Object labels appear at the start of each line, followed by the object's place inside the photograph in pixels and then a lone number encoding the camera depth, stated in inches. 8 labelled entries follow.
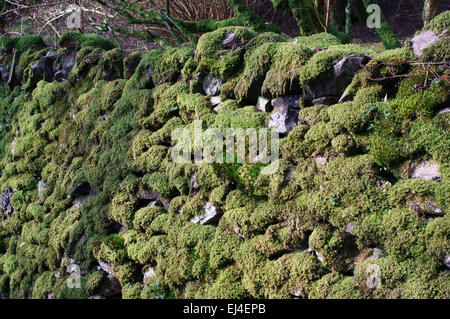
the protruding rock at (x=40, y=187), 177.8
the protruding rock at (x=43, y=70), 209.6
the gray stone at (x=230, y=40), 127.9
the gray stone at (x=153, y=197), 130.1
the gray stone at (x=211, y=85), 130.4
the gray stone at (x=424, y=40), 87.8
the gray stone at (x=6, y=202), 191.5
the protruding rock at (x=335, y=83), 98.7
